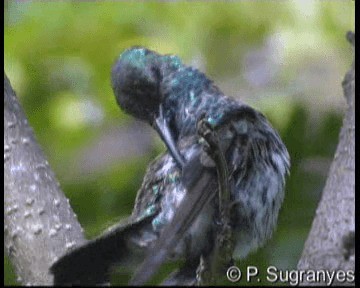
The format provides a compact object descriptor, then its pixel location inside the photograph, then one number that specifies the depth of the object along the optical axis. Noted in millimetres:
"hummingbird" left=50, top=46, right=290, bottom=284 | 6465
